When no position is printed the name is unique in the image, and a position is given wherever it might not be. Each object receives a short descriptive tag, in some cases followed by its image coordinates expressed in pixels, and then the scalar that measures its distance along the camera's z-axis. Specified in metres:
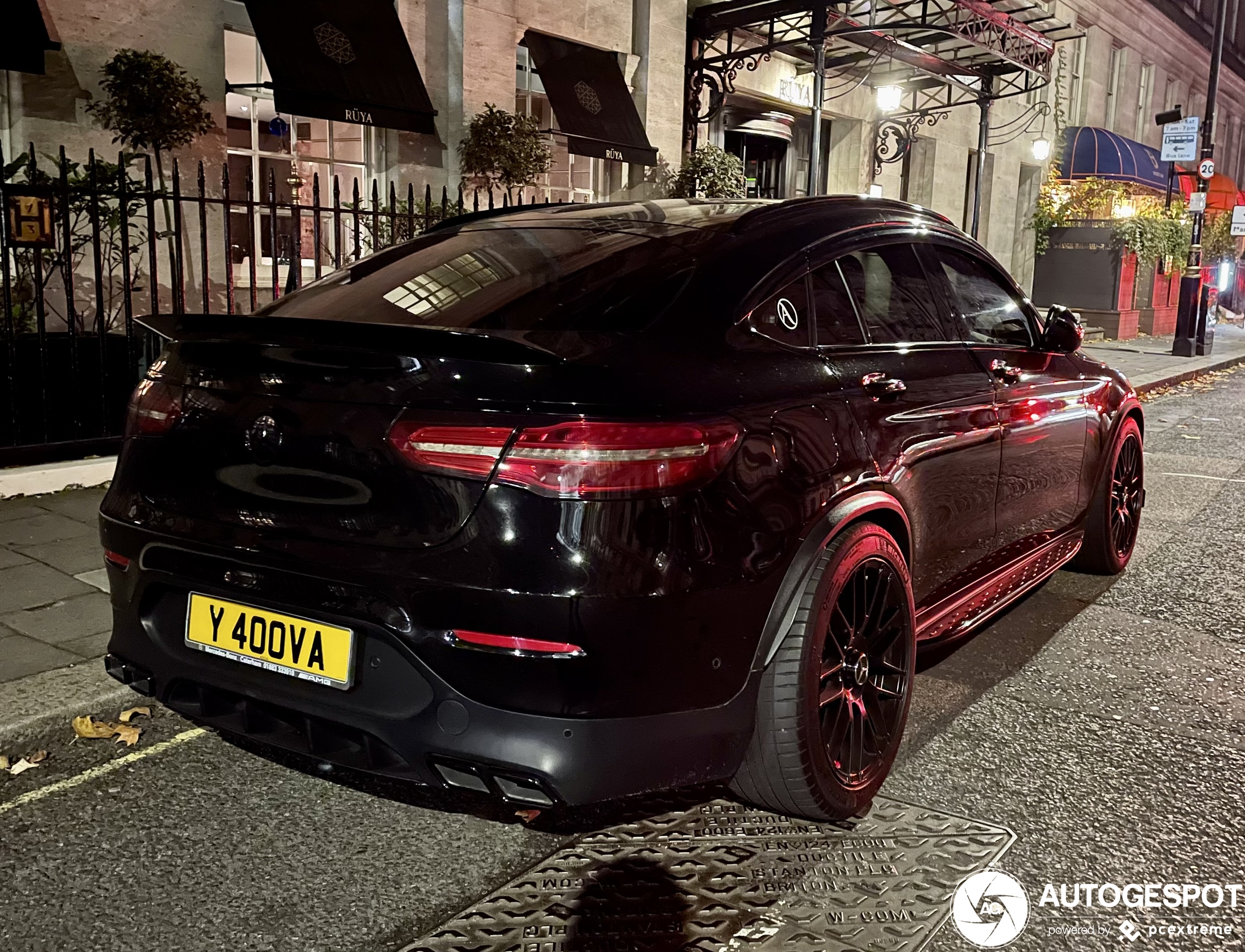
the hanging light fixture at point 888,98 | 18.25
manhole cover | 2.62
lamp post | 19.97
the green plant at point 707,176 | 15.26
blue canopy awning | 26.92
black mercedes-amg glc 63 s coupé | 2.50
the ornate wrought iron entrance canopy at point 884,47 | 15.46
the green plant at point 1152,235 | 23.55
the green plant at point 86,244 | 7.34
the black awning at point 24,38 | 8.54
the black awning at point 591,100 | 14.27
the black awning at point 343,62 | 10.77
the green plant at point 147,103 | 9.62
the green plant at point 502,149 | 12.84
